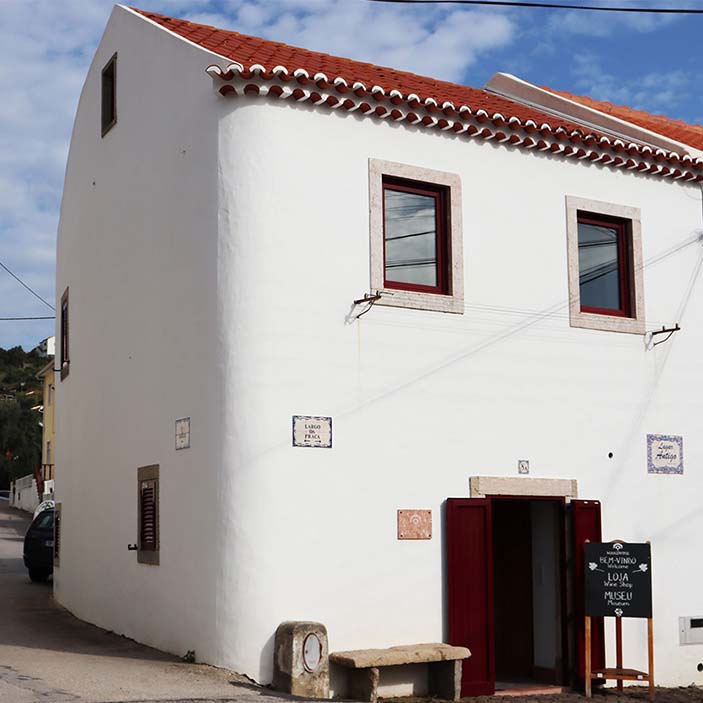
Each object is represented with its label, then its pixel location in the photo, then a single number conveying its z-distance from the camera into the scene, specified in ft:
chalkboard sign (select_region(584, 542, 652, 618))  38.55
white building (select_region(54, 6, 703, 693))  35.70
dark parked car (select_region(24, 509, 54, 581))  64.44
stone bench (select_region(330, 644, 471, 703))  34.06
